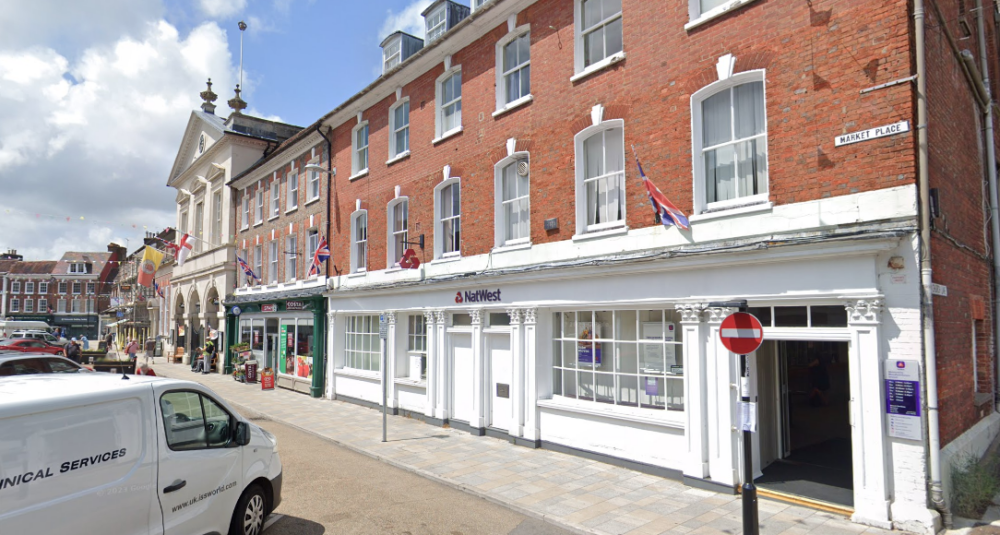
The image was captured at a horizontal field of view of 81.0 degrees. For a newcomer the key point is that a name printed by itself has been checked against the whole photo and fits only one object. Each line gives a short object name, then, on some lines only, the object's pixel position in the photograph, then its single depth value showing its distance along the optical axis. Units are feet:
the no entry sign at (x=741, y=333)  20.65
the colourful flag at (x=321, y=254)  62.18
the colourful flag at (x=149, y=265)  108.88
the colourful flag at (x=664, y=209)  29.66
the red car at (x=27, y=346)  74.20
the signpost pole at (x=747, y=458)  19.72
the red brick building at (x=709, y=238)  23.50
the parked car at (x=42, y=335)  110.93
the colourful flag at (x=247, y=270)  82.69
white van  13.65
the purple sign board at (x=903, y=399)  22.41
